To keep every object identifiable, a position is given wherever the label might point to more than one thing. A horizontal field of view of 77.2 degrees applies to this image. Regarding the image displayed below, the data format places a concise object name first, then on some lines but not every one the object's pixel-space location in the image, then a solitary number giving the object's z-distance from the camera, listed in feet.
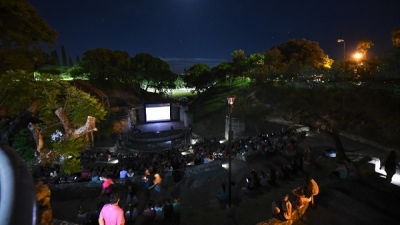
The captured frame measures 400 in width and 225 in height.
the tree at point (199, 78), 188.21
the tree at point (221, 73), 188.24
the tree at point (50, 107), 31.12
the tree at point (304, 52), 147.89
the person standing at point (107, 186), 34.71
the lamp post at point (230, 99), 31.40
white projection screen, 131.79
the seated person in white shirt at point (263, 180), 35.81
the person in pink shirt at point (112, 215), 15.93
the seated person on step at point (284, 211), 22.88
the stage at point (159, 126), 126.31
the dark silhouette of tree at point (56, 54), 197.79
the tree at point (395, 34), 68.86
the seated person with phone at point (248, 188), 34.58
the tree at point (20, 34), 32.45
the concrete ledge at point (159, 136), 111.75
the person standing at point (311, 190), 26.04
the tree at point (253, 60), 177.78
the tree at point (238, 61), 180.96
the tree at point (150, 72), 175.42
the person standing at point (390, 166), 33.91
